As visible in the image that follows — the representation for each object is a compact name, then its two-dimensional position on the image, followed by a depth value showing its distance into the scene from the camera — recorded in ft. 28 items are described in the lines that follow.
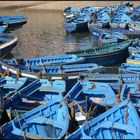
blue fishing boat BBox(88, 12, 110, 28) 134.52
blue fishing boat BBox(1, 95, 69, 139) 50.62
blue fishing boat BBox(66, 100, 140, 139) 50.46
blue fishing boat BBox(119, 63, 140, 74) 81.48
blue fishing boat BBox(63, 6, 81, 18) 153.56
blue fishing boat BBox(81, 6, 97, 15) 158.04
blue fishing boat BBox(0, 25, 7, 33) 131.86
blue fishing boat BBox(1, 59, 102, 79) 78.40
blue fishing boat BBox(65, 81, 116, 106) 65.57
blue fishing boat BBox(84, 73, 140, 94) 72.74
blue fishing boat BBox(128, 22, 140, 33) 124.98
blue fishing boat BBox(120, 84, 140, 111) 63.68
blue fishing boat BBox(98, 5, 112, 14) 152.35
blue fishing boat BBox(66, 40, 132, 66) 94.43
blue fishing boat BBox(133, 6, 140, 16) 147.51
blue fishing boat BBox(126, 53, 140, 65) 87.64
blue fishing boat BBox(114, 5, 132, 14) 151.16
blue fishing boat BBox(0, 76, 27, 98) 69.56
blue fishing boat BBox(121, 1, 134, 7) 171.62
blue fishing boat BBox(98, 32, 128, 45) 106.63
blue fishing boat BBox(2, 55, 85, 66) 88.48
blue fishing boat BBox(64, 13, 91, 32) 139.13
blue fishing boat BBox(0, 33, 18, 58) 104.42
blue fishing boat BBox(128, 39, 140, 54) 95.30
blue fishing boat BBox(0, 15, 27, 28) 149.67
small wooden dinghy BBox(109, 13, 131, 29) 134.03
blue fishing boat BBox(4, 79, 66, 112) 63.62
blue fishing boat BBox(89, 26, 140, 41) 118.93
